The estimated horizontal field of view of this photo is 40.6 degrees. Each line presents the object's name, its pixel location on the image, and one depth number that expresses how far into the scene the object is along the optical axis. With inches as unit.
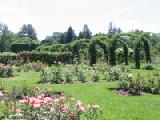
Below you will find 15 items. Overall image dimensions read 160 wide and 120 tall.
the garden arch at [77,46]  737.1
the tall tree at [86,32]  1688.8
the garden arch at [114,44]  601.1
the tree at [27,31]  2068.2
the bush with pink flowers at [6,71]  432.1
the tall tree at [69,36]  1548.8
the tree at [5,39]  1522.7
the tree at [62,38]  1637.8
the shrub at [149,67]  583.9
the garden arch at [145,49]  600.8
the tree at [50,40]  1704.0
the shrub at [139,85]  301.6
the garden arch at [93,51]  613.8
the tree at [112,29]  1992.3
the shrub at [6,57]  646.9
